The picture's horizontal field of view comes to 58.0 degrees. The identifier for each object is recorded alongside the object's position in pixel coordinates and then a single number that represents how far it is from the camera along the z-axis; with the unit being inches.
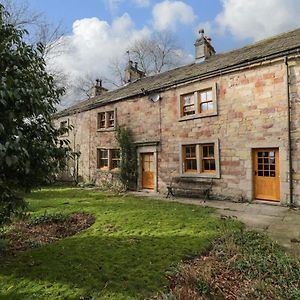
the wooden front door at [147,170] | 631.2
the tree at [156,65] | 1435.4
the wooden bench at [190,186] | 511.8
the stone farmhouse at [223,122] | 423.5
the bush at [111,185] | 658.2
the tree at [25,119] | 128.7
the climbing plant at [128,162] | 653.9
